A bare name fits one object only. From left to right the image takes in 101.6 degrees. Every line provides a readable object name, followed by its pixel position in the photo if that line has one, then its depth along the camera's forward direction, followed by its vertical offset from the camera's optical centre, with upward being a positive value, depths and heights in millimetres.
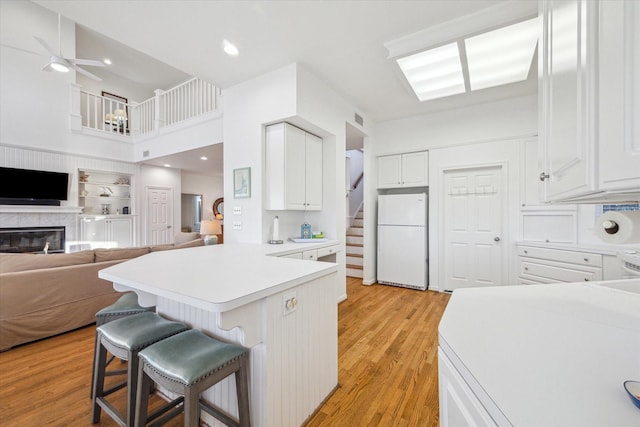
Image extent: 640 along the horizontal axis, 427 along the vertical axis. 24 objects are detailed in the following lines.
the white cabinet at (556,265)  2744 -613
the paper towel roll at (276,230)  3150 -223
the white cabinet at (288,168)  3037 +529
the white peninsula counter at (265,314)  1188 -566
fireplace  4871 -543
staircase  4984 -801
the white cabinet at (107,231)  5870 -461
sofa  2350 -810
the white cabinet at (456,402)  583 -490
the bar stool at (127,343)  1335 -702
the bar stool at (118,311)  1761 -677
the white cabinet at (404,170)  4324 +716
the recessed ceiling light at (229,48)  2555 +1647
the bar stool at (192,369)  1072 -688
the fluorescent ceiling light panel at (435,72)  2640 +1611
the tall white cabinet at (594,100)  517 +270
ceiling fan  3628 +2117
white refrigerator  4195 -481
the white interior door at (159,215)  6918 -99
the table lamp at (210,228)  4148 -263
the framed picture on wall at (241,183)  3211 +361
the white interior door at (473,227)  3774 -230
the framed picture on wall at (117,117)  6391 +2391
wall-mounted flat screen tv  4777 +475
